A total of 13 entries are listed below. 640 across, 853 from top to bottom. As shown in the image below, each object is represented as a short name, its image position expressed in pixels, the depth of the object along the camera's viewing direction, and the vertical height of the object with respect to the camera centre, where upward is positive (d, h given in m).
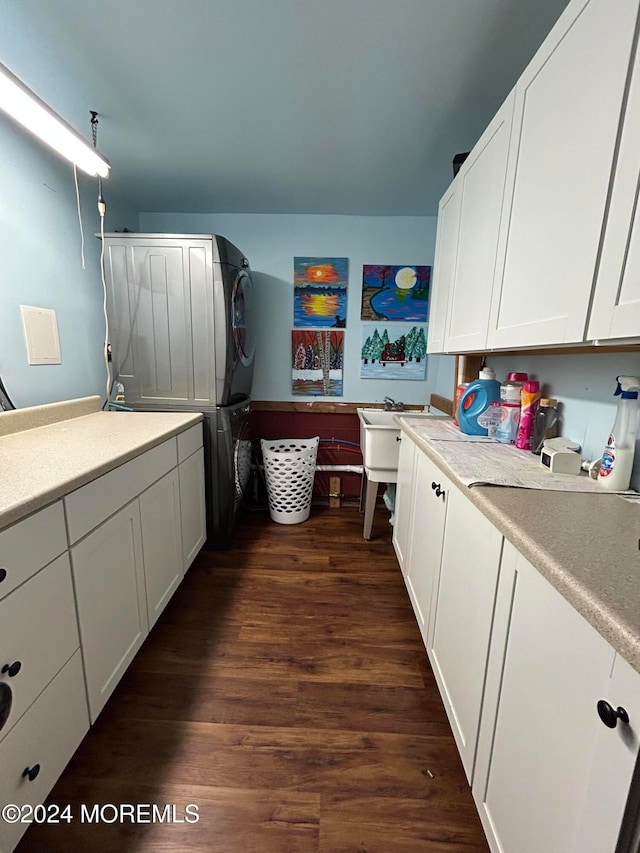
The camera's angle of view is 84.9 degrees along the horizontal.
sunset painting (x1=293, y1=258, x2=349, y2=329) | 2.62 +0.55
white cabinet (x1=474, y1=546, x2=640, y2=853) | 0.46 -0.56
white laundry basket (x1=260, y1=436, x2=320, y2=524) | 2.43 -0.80
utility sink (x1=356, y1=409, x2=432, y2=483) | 2.09 -0.49
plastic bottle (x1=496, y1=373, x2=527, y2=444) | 1.43 -0.16
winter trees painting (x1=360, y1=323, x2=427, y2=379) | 2.70 +0.14
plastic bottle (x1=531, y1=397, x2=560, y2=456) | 1.30 -0.19
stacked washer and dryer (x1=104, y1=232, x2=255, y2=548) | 1.90 +0.17
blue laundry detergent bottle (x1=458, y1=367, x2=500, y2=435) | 1.57 -0.12
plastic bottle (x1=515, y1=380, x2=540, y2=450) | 1.30 -0.15
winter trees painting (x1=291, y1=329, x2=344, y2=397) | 2.72 +0.03
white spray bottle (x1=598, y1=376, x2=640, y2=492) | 0.91 -0.16
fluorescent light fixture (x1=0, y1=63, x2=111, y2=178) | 1.10 +0.83
